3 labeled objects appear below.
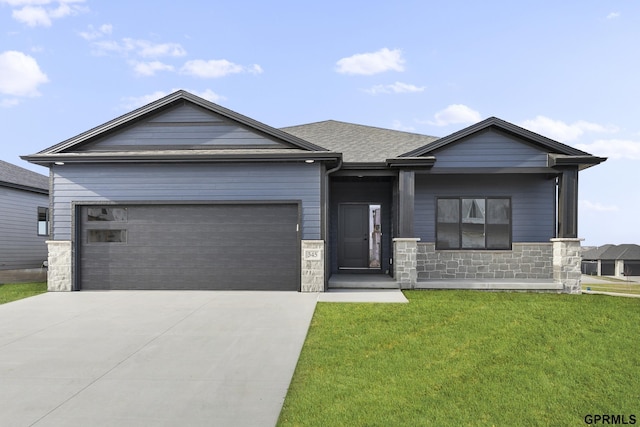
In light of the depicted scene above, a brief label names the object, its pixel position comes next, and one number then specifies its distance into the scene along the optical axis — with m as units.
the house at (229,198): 10.62
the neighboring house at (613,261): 35.41
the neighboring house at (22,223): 16.09
